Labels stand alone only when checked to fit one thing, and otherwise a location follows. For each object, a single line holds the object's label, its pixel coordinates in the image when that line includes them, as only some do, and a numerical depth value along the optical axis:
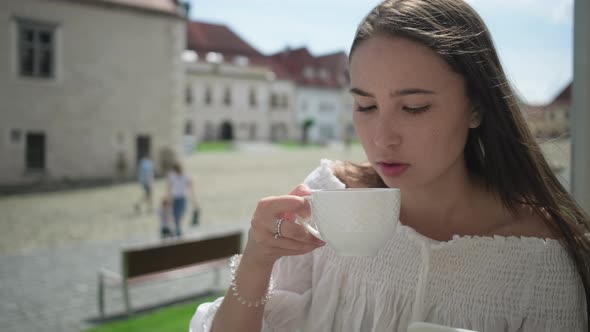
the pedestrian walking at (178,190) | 8.69
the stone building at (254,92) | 46.09
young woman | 1.24
